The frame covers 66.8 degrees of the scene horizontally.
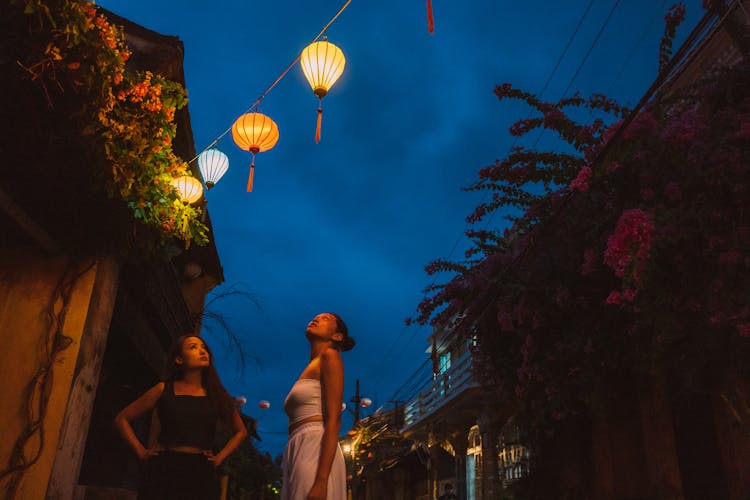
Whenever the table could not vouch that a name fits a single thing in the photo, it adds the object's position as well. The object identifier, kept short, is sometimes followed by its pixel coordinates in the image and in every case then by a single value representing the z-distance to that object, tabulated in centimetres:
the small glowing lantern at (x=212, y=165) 977
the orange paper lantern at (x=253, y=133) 877
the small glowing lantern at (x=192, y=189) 783
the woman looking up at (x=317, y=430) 315
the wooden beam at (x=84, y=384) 481
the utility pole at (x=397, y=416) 3056
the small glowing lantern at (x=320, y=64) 757
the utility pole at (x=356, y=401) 3756
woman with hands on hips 378
